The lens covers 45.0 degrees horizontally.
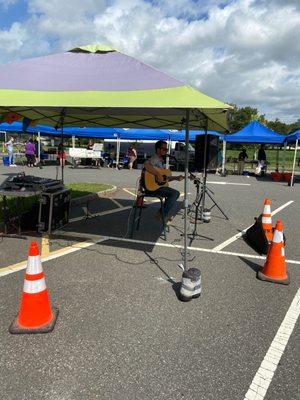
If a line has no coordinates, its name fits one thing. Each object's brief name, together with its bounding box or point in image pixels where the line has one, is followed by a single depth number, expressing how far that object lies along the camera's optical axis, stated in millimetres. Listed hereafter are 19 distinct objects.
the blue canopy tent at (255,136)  21266
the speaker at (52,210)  6512
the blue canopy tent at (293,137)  17484
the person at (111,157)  27844
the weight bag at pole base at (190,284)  3973
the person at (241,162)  24500
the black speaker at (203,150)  7682
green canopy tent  4117
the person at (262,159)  23502
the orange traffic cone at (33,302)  3285
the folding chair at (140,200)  6992
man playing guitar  6941
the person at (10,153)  22453
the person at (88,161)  26558
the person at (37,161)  25523
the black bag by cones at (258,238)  5952
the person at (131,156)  25359
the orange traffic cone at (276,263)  4719
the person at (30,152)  23469
